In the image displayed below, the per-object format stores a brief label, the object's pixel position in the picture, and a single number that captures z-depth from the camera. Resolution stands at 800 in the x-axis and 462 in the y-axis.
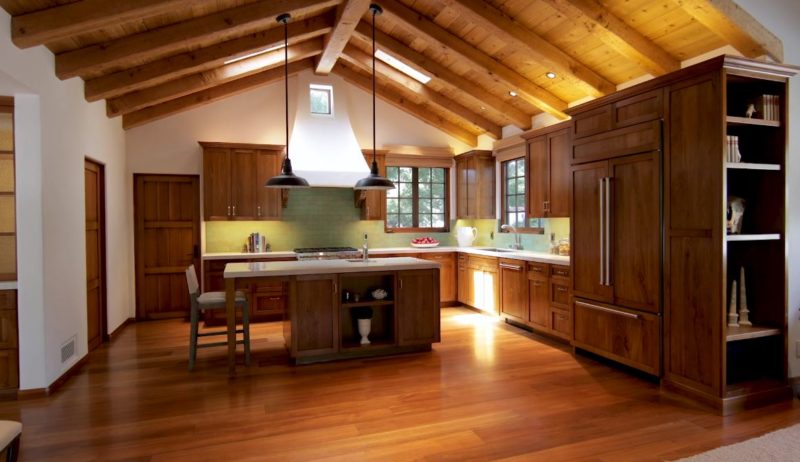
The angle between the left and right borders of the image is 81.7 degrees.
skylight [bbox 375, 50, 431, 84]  6.46
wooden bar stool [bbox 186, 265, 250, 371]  4.32
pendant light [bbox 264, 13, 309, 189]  4.44
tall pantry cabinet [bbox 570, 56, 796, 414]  3.28
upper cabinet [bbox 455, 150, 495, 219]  7.28
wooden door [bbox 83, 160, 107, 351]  4.99
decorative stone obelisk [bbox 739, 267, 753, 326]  3.60
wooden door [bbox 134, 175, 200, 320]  6.48
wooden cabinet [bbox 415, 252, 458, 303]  7.21
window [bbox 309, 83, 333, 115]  7.10
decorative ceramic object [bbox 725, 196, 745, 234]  3.48
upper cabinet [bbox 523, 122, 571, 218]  5.32
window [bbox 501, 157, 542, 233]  6.65
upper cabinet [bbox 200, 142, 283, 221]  6.39
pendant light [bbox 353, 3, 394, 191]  4.75
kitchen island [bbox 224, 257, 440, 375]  4.36
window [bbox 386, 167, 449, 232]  7.66
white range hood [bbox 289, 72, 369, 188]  6.44
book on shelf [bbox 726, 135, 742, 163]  3.36
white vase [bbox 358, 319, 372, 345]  4.66
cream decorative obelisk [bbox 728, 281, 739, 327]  3.54
